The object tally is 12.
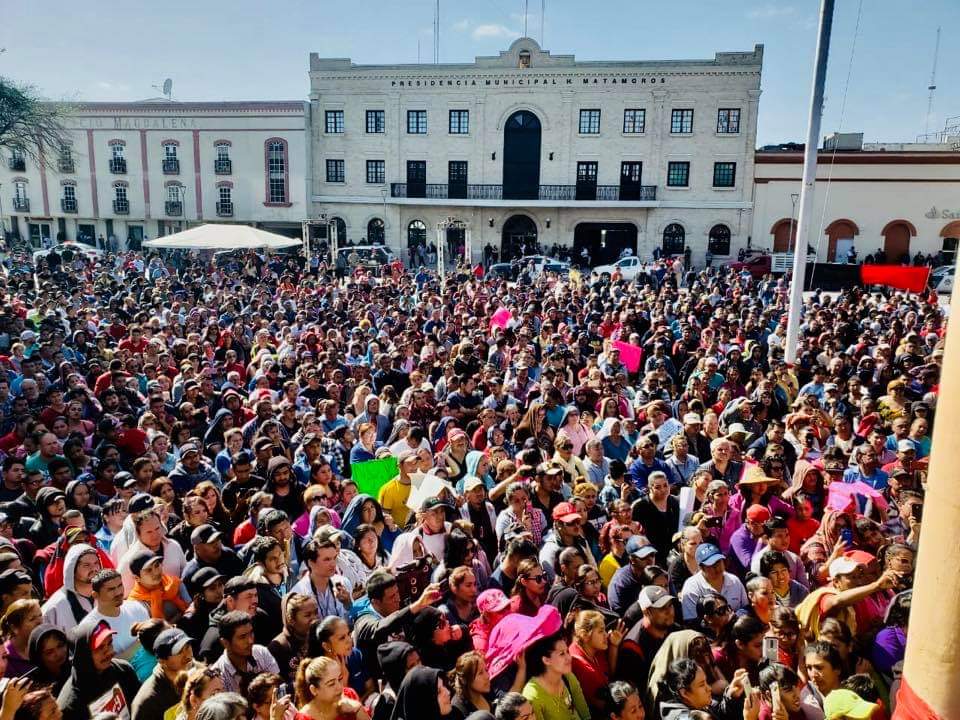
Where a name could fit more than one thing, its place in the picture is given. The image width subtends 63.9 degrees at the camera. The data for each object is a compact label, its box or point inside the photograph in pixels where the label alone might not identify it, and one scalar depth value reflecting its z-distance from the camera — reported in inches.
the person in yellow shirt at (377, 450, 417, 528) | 255.9
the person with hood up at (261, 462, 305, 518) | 253.0
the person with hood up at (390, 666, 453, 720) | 143.1
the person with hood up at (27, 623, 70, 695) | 158.6
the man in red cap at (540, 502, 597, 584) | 207.8
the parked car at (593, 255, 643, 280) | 1174.0
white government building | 1432.1
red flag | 675.4
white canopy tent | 690.8
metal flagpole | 434.9
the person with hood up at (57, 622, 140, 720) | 150.6
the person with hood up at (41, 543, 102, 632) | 181.2
